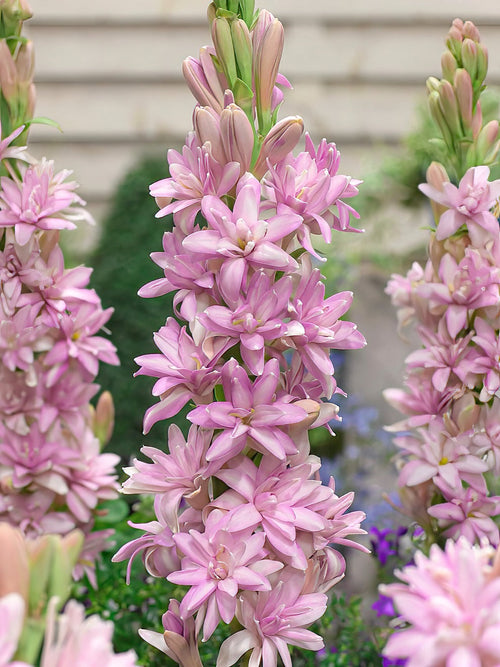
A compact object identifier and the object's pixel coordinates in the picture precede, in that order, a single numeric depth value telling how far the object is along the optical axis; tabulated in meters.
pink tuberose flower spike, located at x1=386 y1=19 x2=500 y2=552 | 0.89
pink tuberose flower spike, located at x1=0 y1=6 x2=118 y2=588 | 0.93
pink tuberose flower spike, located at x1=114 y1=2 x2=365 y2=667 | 0.64
